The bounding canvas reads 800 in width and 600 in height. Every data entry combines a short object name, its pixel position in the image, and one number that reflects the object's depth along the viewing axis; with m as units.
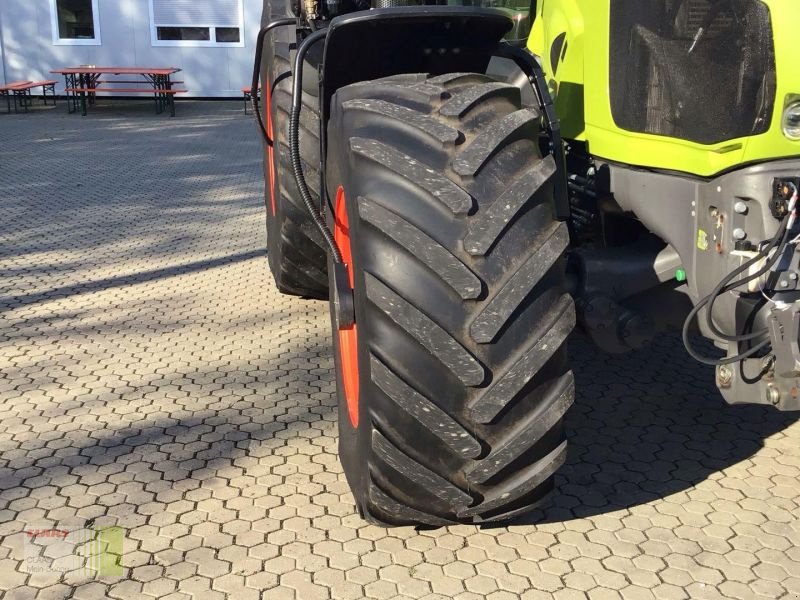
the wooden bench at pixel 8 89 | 15.81
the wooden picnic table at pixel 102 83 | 15.66
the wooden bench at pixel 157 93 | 15.59
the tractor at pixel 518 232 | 2.39
